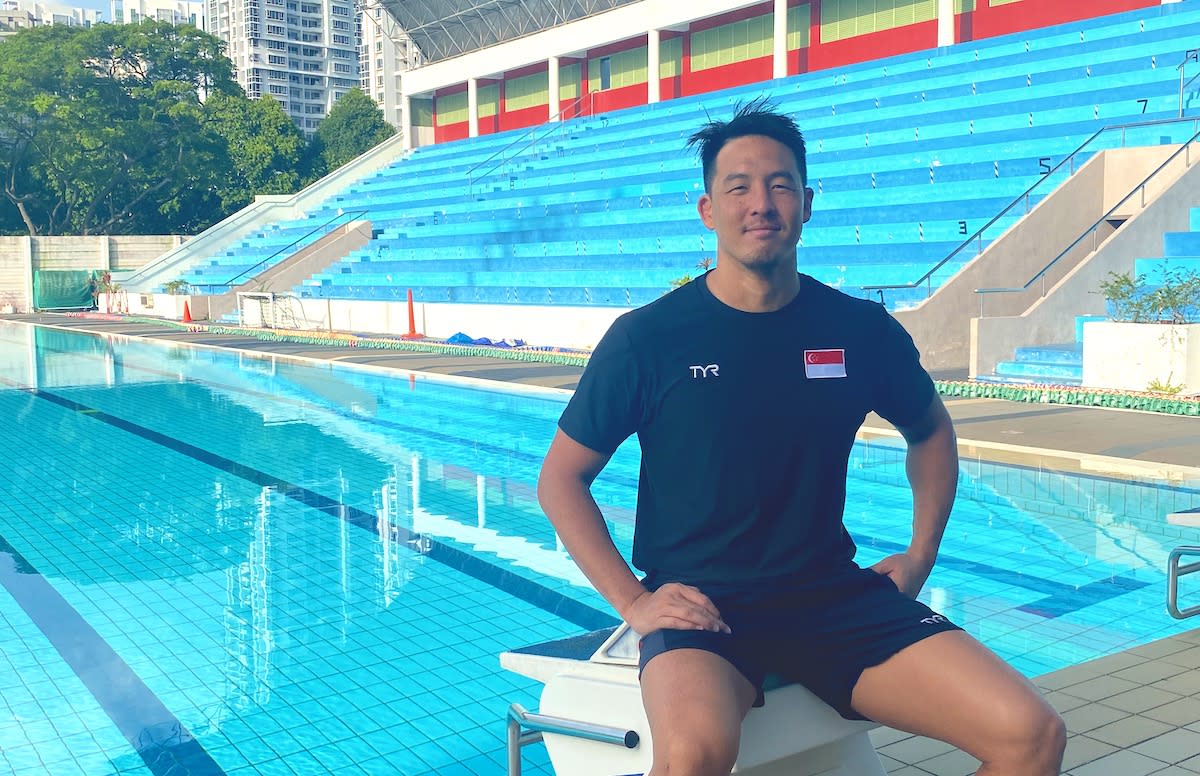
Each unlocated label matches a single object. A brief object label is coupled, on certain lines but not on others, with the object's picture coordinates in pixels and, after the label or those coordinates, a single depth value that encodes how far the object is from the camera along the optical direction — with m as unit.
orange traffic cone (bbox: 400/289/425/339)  19.39
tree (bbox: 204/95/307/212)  52.06
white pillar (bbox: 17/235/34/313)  36.00
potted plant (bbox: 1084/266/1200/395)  10.10
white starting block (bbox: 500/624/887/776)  2.07
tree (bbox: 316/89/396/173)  72.06
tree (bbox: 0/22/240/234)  40.75
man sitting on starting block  2.11
